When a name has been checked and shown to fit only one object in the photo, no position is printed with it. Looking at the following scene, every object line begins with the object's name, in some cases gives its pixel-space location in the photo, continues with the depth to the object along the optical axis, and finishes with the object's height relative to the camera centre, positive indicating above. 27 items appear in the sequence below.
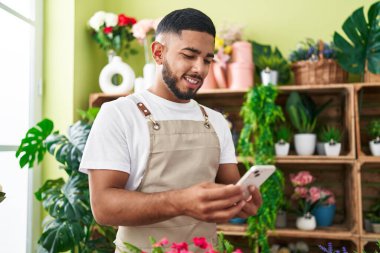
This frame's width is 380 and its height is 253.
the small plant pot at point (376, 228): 2.53 -0.59
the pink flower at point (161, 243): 0.71 -0.19
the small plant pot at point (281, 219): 2.75 -0.58
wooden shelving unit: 2.54 -0.14
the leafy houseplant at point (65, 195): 2.29 -0.34
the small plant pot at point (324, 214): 2.69 -0.53
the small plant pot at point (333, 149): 2.61 -0.09
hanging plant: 2.58 -0.08
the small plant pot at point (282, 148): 2.69 -0.08
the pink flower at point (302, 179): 2.71 -0.29
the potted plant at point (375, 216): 2.54 -0.54
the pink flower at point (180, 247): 0.70 -0.19
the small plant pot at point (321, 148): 2.71 -0.08
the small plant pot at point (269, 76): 2.76 +0.42
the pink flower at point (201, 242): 0.73 -0.19
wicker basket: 2.67 +0.44
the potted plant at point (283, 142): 2.69 -0.04
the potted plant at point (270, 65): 2.77 +0.51
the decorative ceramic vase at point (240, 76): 2.82 +0.43
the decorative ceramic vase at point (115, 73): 2.95 +0.46
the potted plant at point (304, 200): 2.64 -0.44
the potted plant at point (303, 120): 2.69 +0.11
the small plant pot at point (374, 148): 2.57 -0.08
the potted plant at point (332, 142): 2.61 -0.04
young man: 1.11 -0.05
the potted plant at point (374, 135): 2.57 +0.00
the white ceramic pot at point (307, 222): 2.63 -0.58
